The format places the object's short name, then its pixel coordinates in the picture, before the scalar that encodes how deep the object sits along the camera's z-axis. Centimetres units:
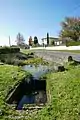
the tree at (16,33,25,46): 3906
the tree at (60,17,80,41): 2207
